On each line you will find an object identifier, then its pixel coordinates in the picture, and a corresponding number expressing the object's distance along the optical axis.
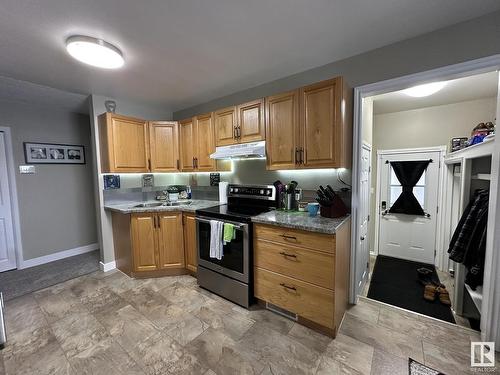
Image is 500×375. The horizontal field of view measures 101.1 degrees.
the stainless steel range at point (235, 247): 2.19
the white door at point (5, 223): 3.09
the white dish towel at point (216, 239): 2.31
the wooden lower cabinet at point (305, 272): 1.75
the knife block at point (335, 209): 2.05
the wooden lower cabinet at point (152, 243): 2.82
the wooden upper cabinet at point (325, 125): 1.94
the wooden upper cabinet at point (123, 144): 2.87
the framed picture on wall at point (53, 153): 3.30
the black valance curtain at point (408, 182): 3.52
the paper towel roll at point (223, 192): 3.13
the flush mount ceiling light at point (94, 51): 1.70
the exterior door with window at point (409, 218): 3.45
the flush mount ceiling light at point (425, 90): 2.33
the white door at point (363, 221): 2.26
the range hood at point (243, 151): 2.40
